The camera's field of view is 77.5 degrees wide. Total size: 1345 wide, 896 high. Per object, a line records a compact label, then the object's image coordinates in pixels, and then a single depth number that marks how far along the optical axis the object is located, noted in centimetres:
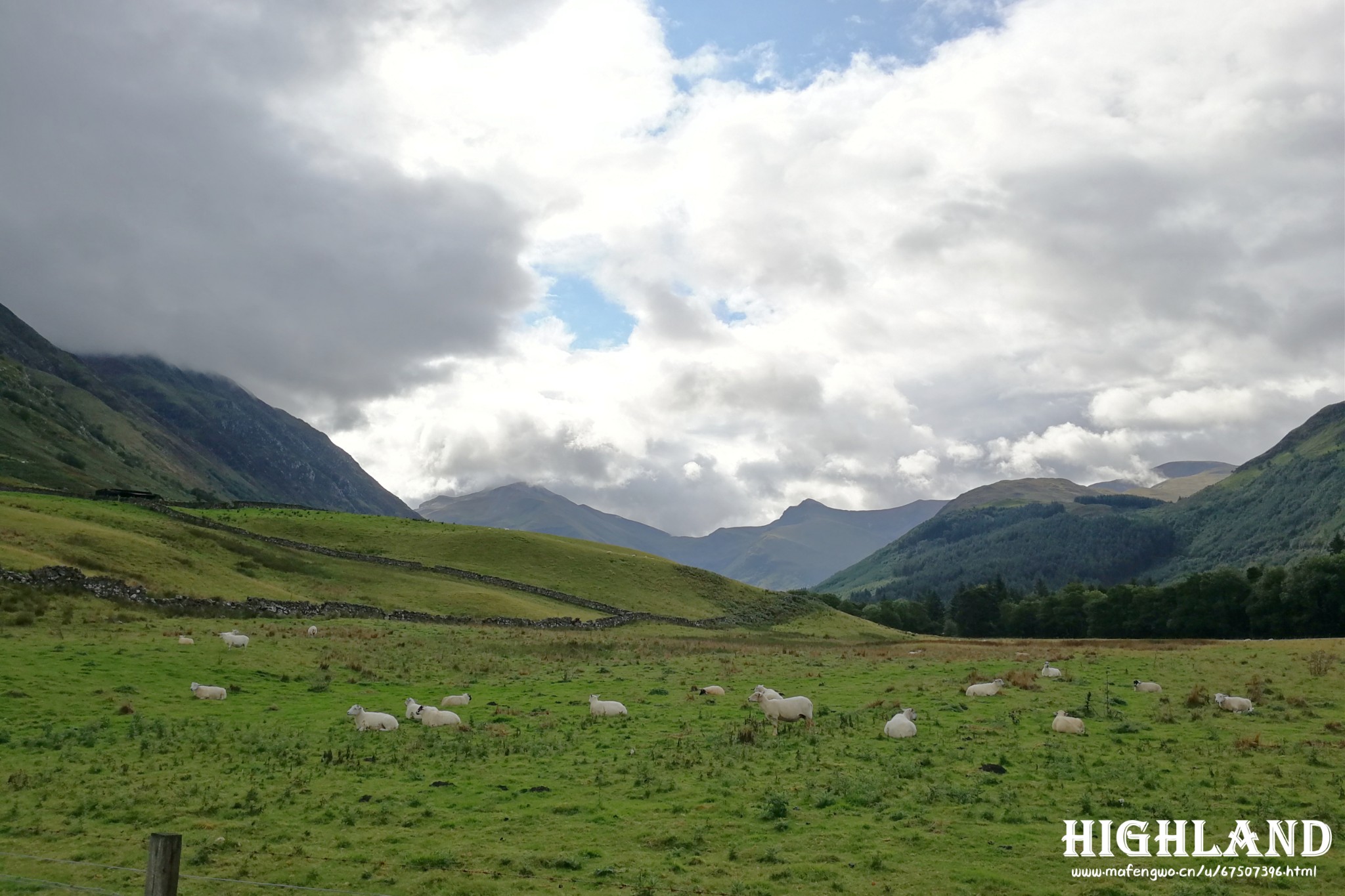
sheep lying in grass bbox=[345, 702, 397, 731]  2553
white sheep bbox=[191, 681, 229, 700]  2858
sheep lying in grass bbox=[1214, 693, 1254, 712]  2662
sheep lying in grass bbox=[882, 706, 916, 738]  2355
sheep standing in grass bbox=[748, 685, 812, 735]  2594
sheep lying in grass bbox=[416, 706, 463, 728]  2622
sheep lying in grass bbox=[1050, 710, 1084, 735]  2389
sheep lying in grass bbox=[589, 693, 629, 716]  2800
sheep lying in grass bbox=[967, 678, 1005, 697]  3103
